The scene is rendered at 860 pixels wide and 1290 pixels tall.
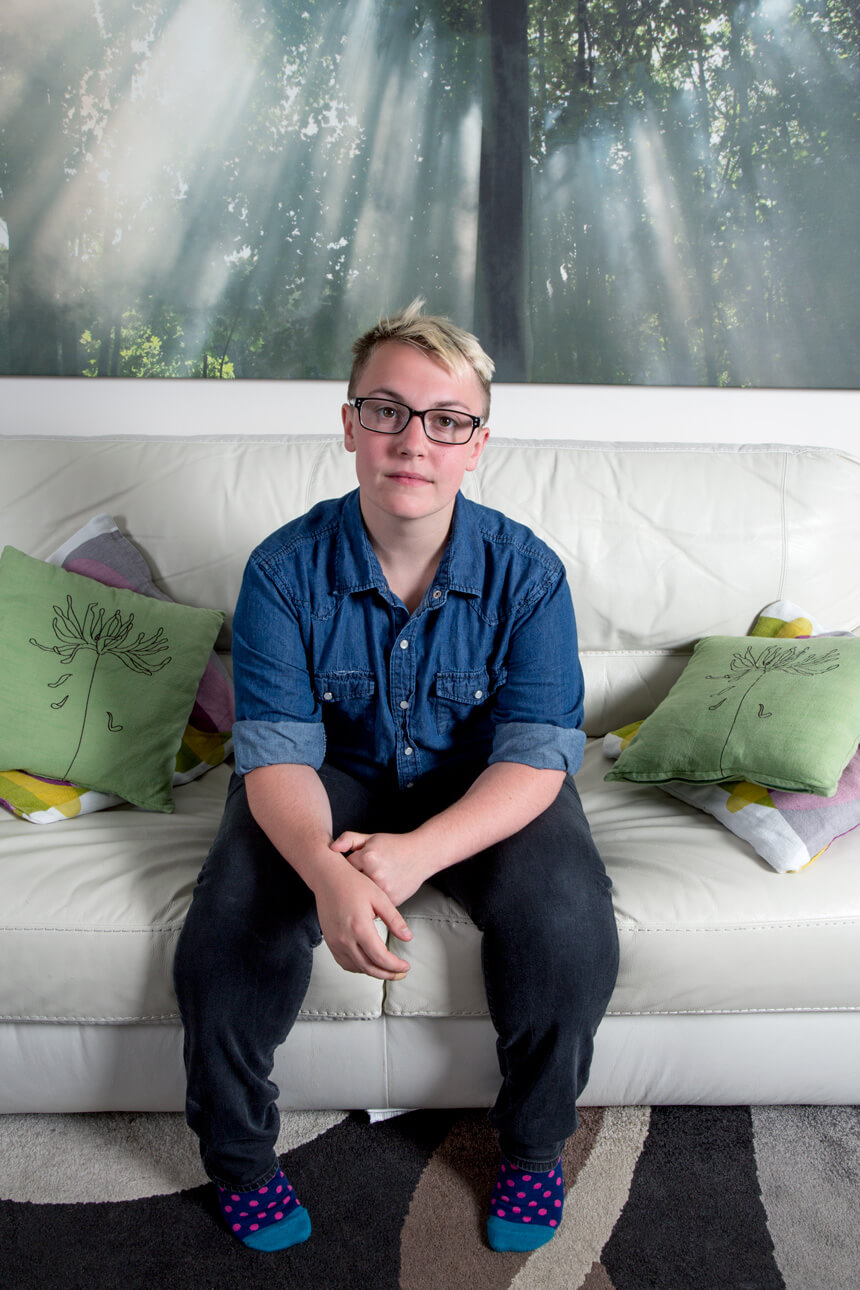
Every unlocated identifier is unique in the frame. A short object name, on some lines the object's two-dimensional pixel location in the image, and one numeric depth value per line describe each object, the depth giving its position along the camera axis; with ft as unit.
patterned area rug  3.26
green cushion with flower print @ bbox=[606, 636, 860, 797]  3.85
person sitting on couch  3.24
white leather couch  3.52
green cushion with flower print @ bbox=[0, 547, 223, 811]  4.30
